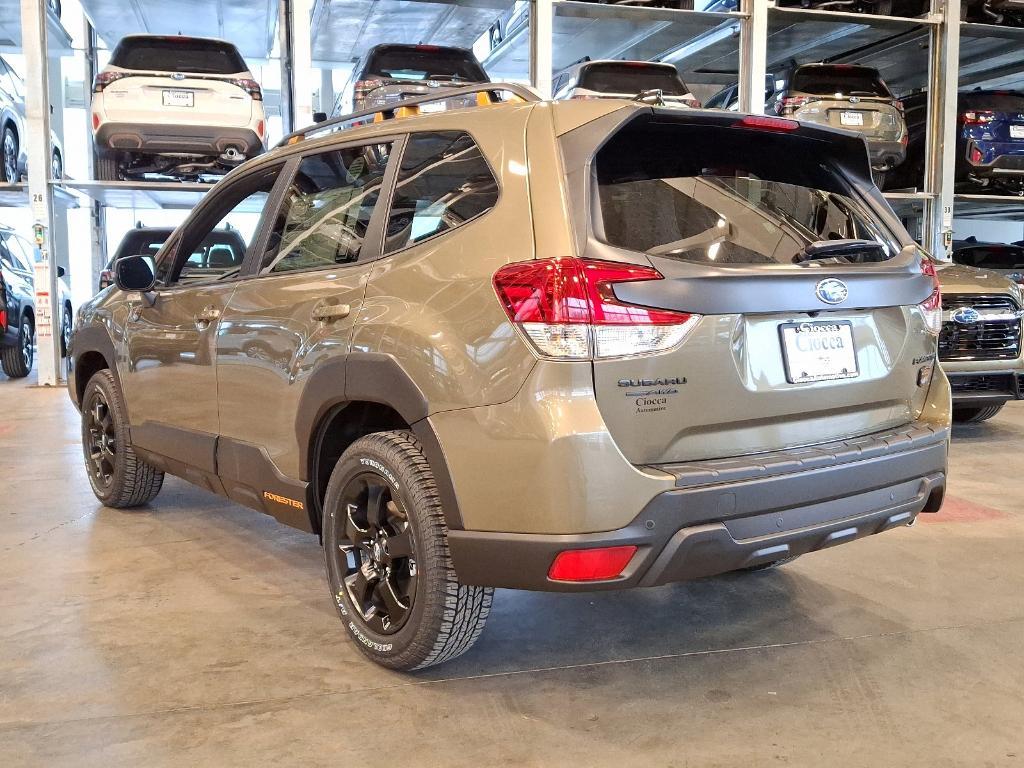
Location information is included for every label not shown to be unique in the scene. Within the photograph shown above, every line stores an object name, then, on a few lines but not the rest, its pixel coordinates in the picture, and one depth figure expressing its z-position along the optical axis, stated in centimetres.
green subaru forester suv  220
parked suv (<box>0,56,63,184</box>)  1038
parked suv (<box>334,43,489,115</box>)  877
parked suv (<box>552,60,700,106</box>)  902
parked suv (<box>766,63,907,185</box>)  964
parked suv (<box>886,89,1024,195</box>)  1080
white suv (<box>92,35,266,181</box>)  890
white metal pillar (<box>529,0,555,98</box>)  999
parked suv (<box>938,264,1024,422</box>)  623
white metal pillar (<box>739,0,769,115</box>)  1072
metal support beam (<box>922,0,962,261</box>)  1115
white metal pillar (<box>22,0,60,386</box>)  1003
